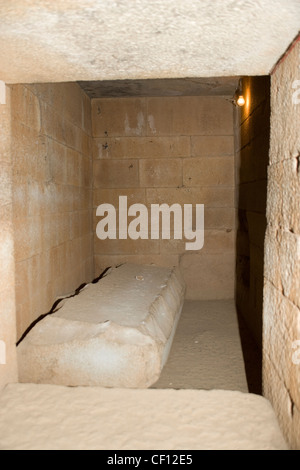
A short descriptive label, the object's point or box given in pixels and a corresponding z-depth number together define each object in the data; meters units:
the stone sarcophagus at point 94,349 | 2.93
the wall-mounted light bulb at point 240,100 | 5.60
